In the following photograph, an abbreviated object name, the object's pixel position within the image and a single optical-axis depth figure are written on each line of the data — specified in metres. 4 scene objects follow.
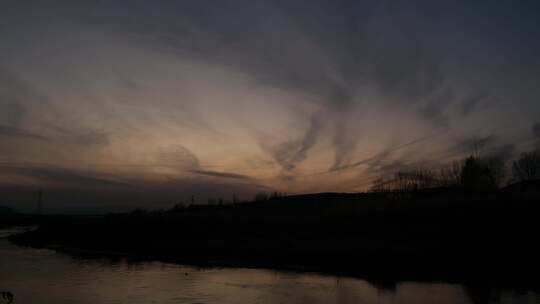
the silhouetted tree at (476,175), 62.06
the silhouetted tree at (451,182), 64.75
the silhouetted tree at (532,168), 78.44
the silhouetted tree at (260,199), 79.97
